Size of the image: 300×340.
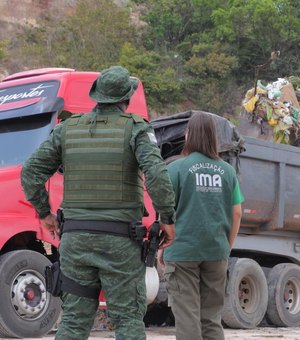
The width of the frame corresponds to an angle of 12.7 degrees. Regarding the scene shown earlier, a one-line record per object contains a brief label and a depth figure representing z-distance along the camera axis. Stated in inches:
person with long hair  346.6
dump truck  628.7
